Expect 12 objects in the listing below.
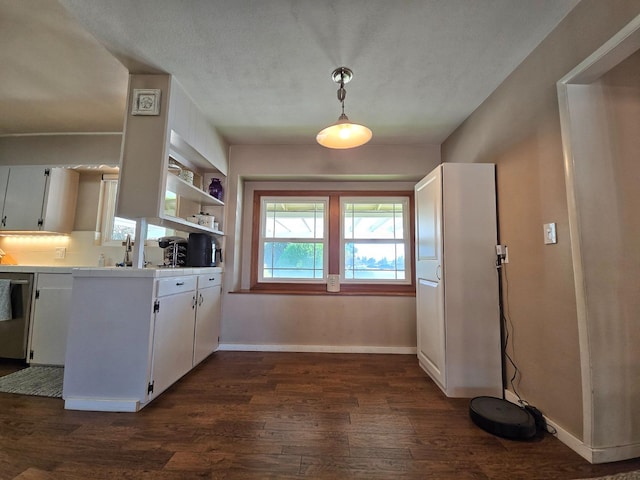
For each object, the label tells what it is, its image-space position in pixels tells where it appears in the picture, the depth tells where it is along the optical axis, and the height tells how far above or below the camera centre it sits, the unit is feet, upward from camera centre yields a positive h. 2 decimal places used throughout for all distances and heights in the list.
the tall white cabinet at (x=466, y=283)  7.02 -0.46
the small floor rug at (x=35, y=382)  6.79 -3.27
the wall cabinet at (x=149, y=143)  6.83 +2.95
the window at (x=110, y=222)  10.75 +1.47
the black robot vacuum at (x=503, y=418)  5.24 -3.02
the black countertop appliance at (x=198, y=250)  9.28 +0.37
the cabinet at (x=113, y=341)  6.08 -1.81
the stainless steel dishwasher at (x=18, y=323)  8.41 -1.99
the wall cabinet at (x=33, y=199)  9.96 +2.16
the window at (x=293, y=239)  11.99 +1.04
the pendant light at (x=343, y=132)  6.29 +3.05
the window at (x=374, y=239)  11.87 +1.08
